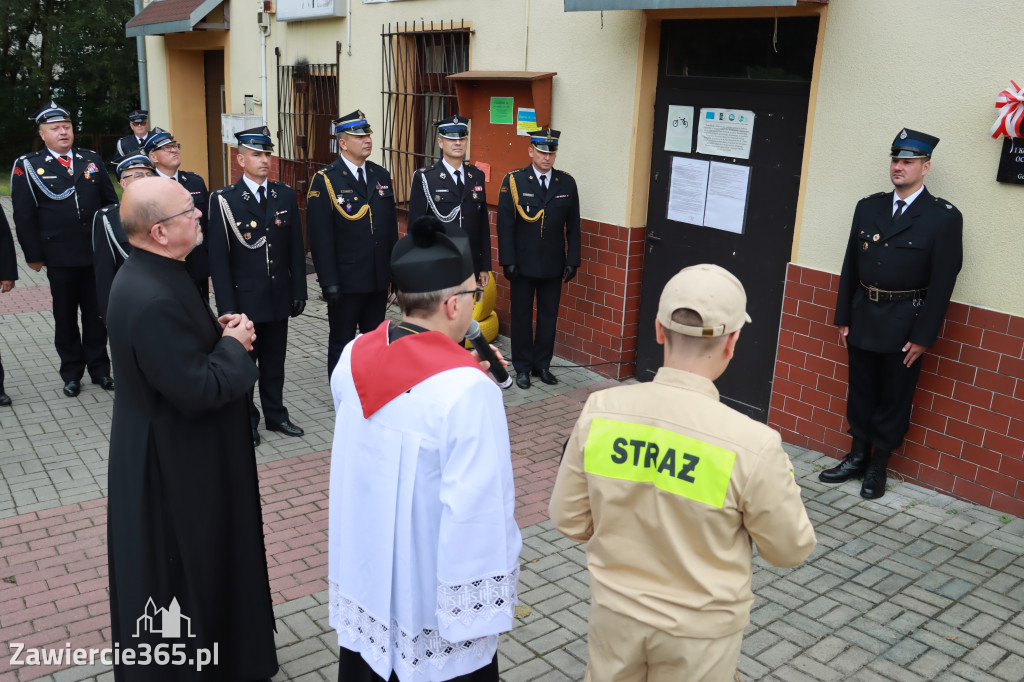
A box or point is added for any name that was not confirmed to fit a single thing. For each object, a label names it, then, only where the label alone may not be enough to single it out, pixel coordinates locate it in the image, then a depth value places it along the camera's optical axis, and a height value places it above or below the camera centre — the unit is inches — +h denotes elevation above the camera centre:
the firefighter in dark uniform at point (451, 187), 274.2 -22.1
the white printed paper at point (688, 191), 252.1 -18.1
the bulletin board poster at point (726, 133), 236.5 -0.5
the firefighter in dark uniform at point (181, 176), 255.6 -22.0
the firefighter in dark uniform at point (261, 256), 220.4 -37.9
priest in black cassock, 109.3 -46.1
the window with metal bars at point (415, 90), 344.5 +10.8
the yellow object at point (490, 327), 307.2 -73.4
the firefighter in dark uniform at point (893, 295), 185.2 -34.6
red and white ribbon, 172.4 +6.1
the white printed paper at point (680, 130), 252.8 -0.4
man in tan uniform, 80.1 -34.9
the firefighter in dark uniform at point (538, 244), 270.7 -38.3
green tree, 863.7 +36.8
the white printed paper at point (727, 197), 240.4 -18.5
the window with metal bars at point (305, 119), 424.8 -3.9
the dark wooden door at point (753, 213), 227.1 -22.5
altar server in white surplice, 86.0 -37.4
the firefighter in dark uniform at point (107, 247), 221.8 -36.8
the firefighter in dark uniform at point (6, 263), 252.1 -48.7
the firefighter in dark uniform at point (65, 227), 258.8 -38.0
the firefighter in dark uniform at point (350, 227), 245.3 -32.6
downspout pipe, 593.1 +18.7
